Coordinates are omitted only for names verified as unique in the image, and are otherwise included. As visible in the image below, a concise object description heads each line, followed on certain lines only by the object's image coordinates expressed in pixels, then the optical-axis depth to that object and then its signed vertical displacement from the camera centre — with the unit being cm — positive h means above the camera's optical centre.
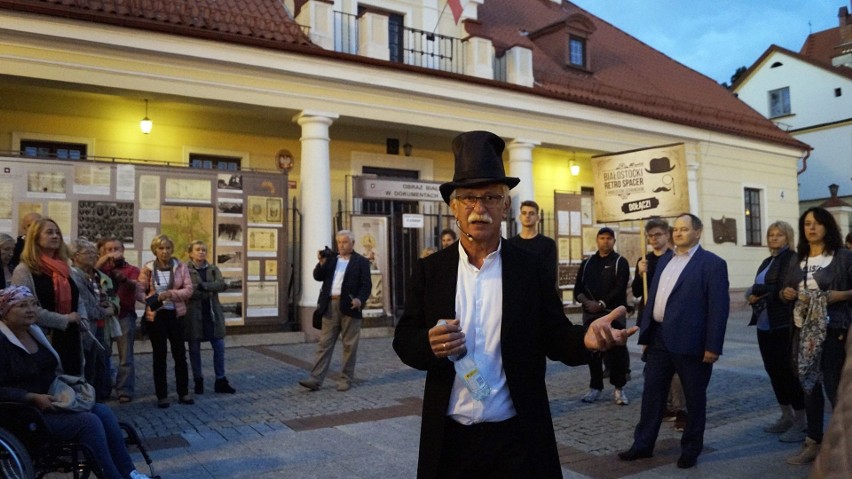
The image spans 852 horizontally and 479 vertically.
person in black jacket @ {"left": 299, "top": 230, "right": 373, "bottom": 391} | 808 -47
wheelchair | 373 -110
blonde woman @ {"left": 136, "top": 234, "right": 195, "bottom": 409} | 736 -48
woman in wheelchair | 404 -77
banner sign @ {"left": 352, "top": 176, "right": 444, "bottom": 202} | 1388 +156
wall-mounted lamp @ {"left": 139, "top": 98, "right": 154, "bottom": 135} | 1252 +266
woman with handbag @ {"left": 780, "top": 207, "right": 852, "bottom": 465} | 499 -46
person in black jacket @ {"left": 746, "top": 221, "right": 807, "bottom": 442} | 576 -70
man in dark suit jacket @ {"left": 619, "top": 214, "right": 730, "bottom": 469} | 494 -60
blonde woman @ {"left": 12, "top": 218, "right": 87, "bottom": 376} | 541 -19
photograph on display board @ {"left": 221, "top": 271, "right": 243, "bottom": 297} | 1172 -35
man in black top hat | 245 -30
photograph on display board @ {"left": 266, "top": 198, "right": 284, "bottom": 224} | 1228 +98
